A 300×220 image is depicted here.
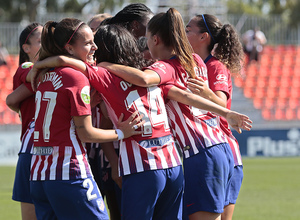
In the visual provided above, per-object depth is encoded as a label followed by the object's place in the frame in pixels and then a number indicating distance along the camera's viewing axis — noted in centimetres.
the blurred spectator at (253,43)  4350
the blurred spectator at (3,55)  3962
